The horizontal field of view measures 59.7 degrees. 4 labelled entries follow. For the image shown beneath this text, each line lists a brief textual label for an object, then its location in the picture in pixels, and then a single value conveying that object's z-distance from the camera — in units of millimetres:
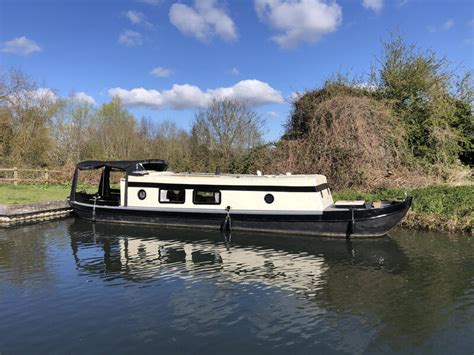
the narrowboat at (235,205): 12469
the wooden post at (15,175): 26511
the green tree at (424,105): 20156
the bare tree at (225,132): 27569
